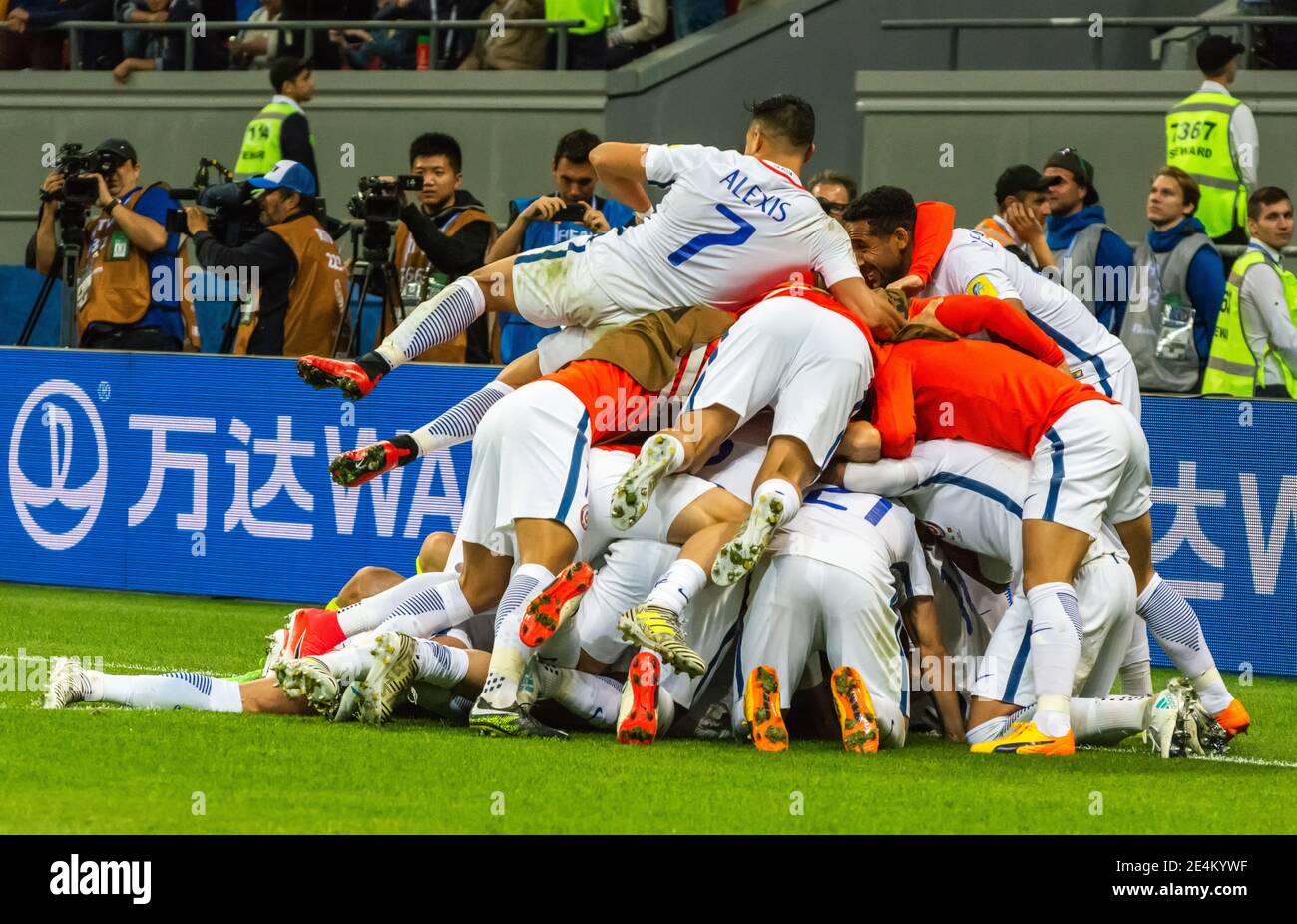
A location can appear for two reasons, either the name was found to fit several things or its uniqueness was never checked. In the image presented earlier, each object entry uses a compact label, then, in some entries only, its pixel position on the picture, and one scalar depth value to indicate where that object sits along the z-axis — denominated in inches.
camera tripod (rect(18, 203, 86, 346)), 469.1
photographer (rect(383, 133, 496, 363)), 426.9
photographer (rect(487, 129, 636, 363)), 418.0
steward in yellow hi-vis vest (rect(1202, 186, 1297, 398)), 414.6
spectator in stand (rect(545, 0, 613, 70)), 600.1
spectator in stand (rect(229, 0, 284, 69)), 652.7
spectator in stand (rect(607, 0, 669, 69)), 608.4
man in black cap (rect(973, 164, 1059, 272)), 391.9
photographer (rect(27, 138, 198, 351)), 464.4
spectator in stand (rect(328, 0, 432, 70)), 631.2
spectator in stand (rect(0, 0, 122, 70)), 674.2
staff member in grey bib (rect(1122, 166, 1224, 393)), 417.7
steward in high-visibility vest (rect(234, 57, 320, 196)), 526.9
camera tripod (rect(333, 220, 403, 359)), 448.5
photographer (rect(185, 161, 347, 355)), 460.4
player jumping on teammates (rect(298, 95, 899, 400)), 300.2
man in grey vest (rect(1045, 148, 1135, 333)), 420.2
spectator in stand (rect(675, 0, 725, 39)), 619.5
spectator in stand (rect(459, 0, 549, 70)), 604.4
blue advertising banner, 426.0
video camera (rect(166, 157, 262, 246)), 453.7
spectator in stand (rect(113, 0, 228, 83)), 659.4
